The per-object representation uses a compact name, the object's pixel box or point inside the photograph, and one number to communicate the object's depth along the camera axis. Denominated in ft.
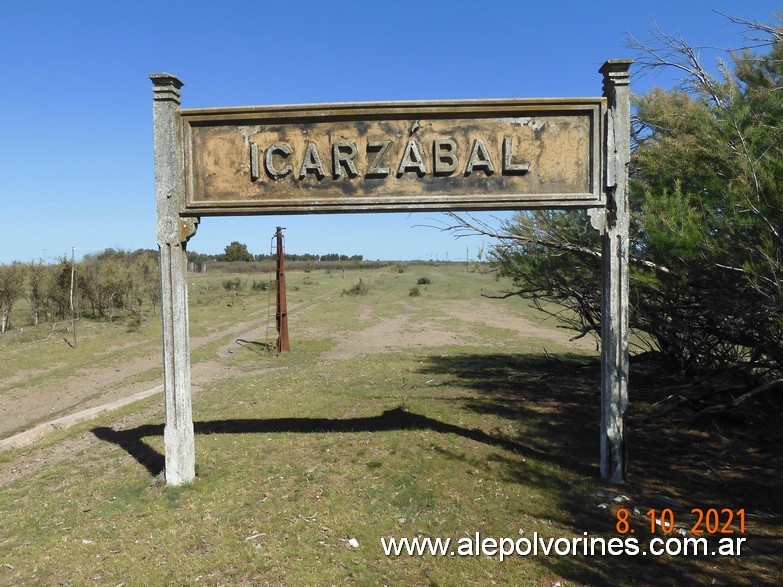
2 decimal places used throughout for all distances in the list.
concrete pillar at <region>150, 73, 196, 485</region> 16.83
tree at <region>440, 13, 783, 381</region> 16.08
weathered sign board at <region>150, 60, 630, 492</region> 16.57
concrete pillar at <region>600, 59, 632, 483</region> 16.24
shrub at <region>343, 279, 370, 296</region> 131.34
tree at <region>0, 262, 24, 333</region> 73.15
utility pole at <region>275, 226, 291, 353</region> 51.55
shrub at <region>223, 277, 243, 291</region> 142.20
